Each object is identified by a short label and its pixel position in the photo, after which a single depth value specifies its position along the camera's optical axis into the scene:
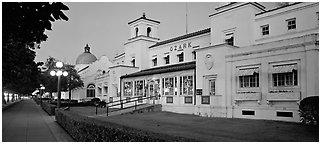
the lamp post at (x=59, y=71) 18.75
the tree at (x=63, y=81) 46.18
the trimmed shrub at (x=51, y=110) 24.71
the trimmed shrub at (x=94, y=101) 38.80
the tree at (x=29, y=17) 5.70
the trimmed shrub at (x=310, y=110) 13.97
